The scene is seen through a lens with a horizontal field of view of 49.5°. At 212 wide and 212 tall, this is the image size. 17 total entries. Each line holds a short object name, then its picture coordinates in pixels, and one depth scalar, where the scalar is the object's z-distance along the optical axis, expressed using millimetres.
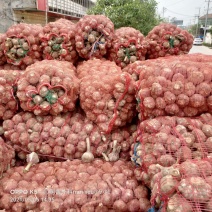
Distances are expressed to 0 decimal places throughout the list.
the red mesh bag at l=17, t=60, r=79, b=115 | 1453
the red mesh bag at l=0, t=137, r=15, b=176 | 1343
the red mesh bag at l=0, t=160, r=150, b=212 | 1228
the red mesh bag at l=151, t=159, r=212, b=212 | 843
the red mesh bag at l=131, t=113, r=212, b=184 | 1092
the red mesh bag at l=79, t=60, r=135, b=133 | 1438
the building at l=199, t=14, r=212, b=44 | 33997
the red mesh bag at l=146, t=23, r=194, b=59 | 2180
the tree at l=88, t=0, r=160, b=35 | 7453
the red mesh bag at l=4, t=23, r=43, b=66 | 1916
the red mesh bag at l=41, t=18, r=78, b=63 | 1953
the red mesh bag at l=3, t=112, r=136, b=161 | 1499
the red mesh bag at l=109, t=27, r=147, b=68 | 2002
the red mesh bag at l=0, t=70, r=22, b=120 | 1515
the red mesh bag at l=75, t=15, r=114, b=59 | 1887
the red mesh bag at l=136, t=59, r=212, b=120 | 1191
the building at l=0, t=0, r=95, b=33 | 6074
